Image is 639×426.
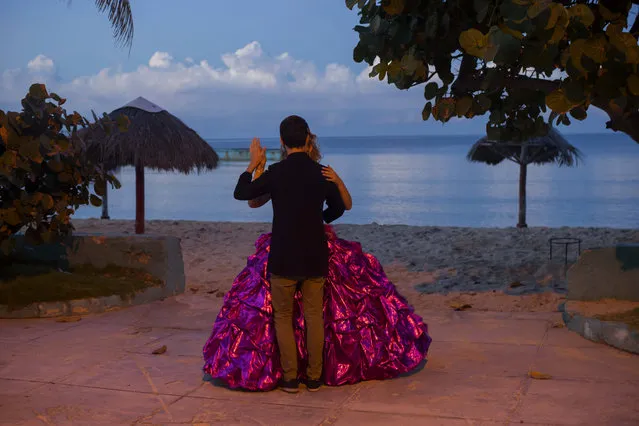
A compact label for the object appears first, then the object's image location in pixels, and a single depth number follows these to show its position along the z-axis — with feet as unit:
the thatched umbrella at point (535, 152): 60.75
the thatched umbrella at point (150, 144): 47.78
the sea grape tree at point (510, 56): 14.23
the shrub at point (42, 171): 23.73
